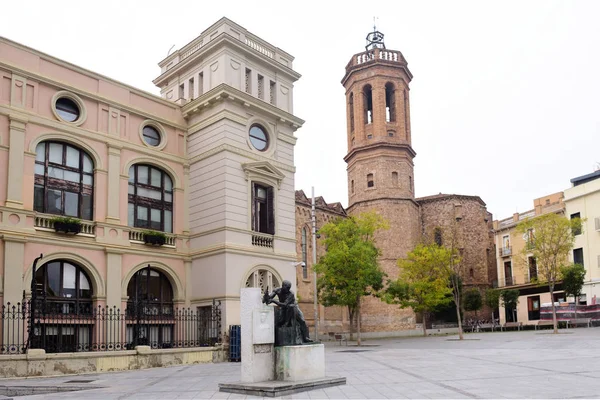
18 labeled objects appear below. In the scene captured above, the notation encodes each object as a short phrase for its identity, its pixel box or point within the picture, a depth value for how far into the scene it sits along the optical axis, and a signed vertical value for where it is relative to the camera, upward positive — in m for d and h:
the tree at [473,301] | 57.31 -1.43
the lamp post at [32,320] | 18.50 -0.69
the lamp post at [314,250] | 34.75 +2.31
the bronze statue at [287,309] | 13.83 -0.41
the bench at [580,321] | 41.43 -2.64
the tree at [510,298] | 53.50 -1.16
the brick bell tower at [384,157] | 51.88 +11.72
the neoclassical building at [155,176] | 22.59 +4.96
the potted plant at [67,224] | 22.80 +2.68
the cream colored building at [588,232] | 46.22 +3.88
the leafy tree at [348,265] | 36.31 +1.41
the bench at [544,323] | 45.09 -2.93
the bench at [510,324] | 44.65 -3.36
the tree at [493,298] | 55.75 -1.17
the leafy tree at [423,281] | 41.97 +0.40
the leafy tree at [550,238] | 36.03 +2.67
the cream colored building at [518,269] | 54.56 +1.41
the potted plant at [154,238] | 25.81 +2.37
